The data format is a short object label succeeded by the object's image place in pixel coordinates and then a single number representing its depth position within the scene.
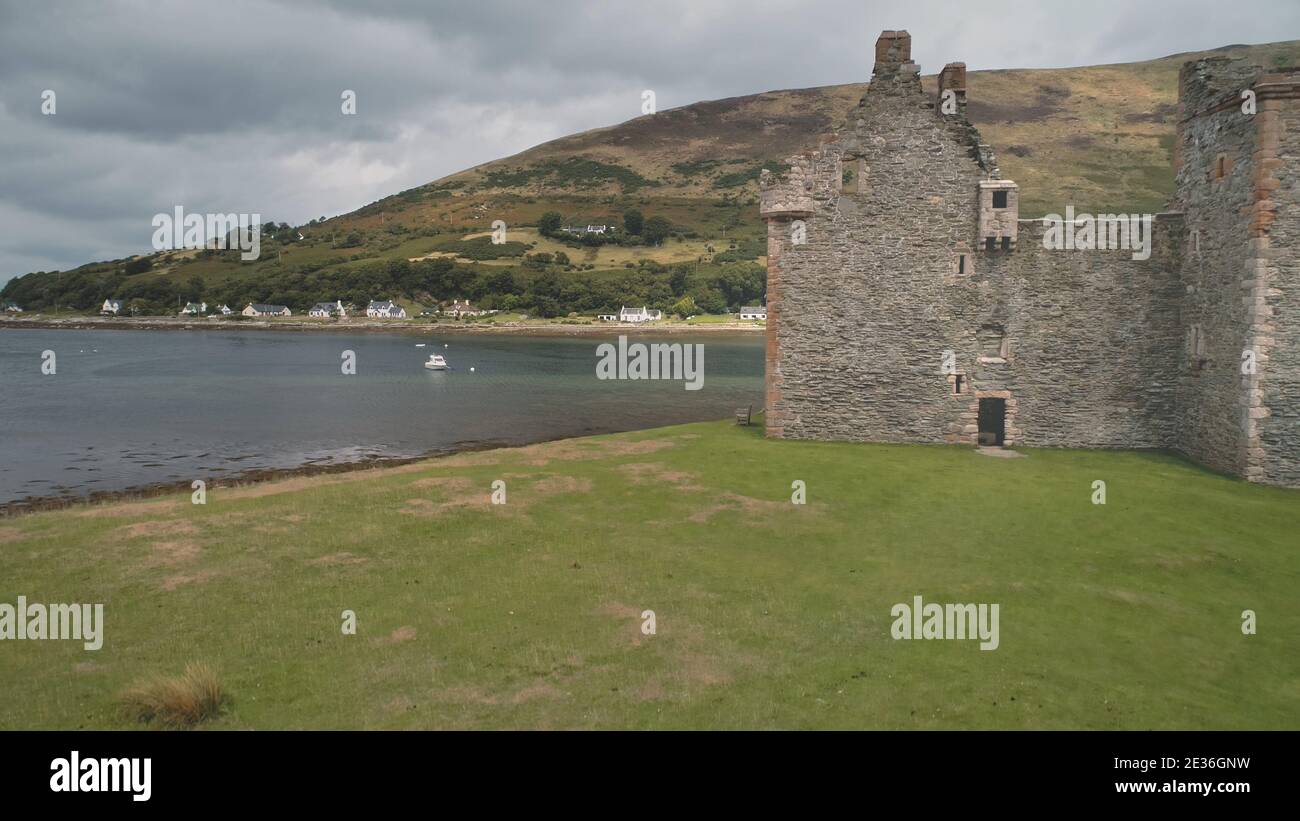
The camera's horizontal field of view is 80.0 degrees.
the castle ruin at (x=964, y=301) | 23.97
